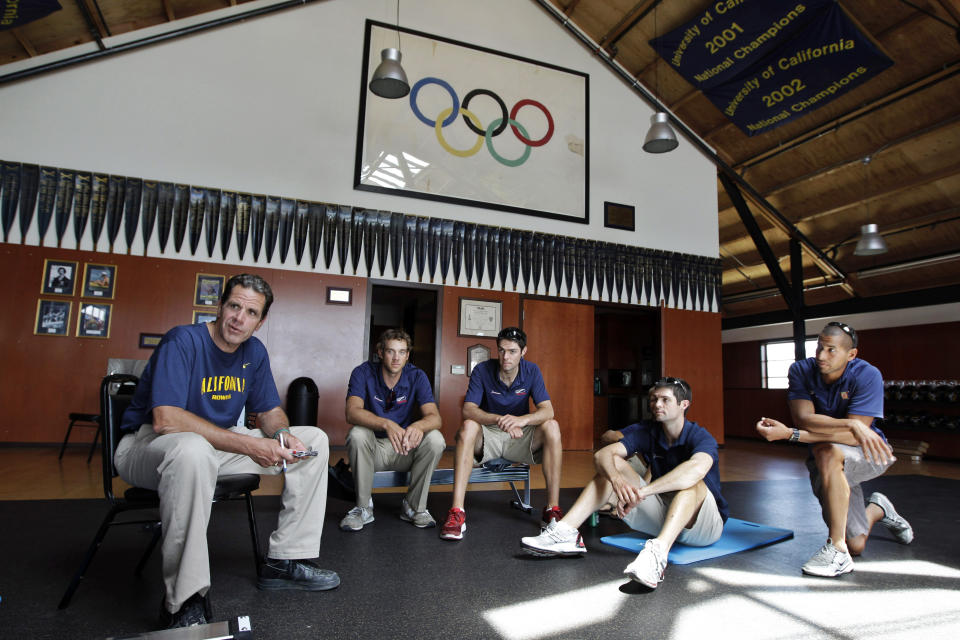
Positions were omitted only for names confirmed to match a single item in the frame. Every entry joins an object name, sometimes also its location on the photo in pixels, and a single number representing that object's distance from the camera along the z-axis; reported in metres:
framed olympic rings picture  6.40
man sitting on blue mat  2.27
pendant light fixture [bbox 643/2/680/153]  5.71
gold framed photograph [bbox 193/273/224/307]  5.59
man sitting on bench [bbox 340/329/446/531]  2.86
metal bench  3.04
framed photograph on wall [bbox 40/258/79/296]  5.21
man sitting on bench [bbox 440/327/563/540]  2.97
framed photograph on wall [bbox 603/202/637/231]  7.37
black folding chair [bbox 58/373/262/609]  1.69
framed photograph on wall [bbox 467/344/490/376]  6.46
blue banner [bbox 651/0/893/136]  5.71
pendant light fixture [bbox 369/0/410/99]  4.76
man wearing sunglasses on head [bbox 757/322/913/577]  2.34
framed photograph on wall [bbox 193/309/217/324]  5.55
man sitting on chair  1.54
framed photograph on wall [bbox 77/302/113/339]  5.29
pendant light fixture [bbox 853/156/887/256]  6.67
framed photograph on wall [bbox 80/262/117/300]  5.30
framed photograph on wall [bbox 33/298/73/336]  5.18
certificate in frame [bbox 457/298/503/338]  6.50
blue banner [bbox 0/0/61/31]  4.35
